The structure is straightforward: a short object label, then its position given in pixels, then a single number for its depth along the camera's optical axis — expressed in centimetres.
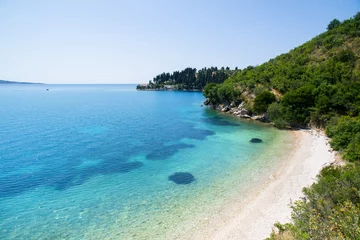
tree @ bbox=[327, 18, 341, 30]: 8706
